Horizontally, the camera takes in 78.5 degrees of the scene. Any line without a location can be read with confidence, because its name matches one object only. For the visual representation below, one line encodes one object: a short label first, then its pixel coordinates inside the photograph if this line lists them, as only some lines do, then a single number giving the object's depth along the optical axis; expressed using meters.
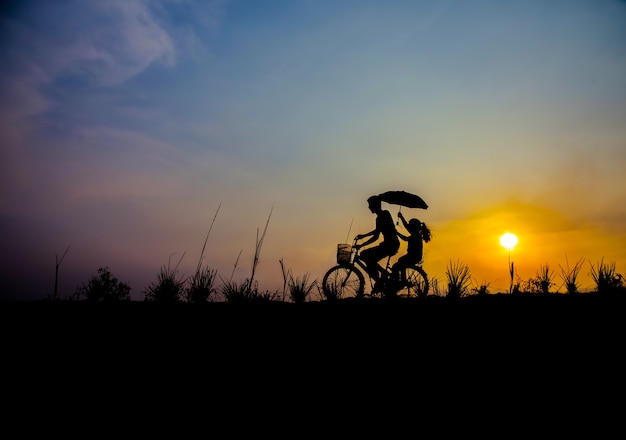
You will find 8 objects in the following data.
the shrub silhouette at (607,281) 6.40
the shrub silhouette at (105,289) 7.98
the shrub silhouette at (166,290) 7.45
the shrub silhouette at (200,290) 7.46
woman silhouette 8.69
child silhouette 8.54
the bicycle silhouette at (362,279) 8.36
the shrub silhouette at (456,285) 6.82
